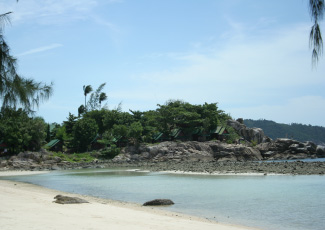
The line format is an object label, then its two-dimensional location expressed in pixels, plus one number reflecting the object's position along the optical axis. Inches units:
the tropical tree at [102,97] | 3312.0
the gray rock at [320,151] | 3003.0
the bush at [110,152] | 2386.8
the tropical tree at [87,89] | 3299.7
